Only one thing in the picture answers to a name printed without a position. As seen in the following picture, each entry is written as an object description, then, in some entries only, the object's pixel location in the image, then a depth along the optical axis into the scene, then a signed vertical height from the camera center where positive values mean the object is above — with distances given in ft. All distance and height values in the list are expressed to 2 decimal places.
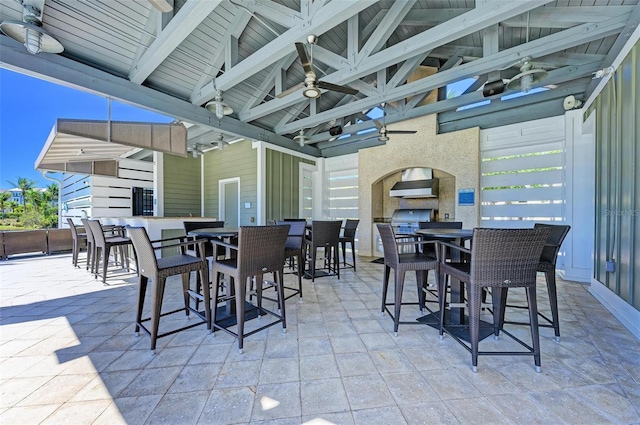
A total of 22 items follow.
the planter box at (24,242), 19.72 -2.63
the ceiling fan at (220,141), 18.66 +5.18
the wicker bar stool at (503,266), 5.88 -1.33
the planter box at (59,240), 21.97 -2.73
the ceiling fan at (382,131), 15.96 +5.20
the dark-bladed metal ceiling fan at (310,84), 8.97 +5.28
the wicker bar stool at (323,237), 13.44 -1.48
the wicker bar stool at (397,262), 7.70 -1.63
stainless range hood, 18.59 +1.94
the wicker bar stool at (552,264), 7.39 -1.61
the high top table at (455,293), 7.66 -2.75
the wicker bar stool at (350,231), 16.18 -1.38
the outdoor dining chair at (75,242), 17.26 -2.29
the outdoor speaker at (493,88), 12.54 +6.28
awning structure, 13.07 +4.15
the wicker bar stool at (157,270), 6.65 -1.73
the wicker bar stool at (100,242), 13.20 -1.79
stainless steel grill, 19.44 -0.62
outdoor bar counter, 15.58 -0.94
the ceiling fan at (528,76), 10.05 +5.56
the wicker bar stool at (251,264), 6.73 -1.59
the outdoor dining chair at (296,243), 10.94 -1.57
